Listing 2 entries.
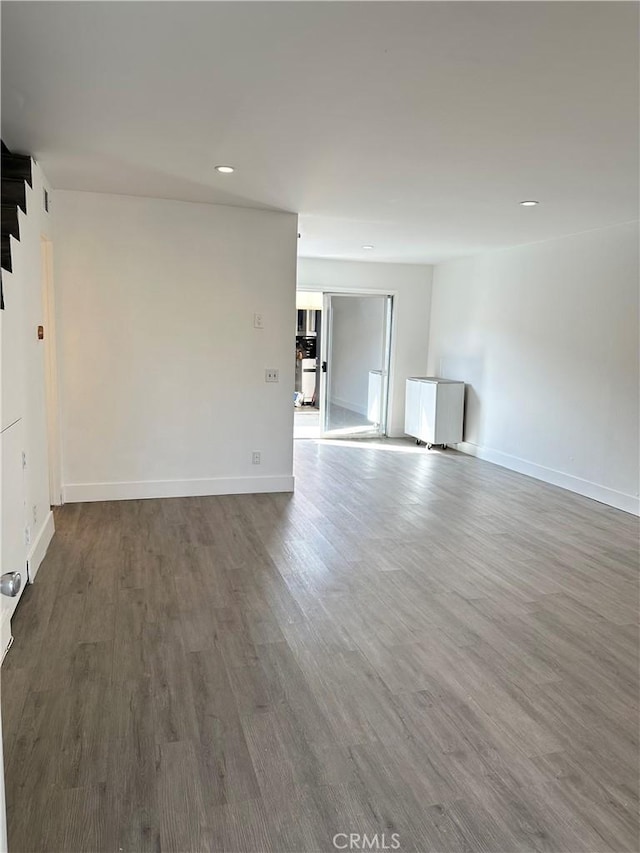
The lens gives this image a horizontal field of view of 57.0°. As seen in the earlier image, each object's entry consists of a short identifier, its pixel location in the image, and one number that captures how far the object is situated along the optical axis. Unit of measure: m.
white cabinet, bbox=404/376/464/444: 7.24
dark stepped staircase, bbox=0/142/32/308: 2.94
